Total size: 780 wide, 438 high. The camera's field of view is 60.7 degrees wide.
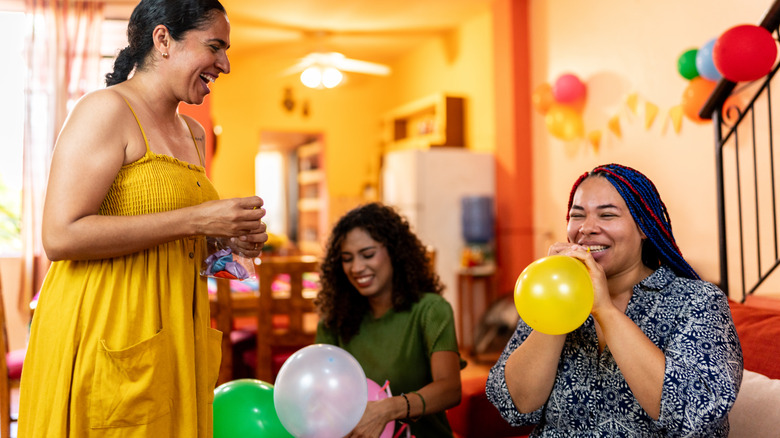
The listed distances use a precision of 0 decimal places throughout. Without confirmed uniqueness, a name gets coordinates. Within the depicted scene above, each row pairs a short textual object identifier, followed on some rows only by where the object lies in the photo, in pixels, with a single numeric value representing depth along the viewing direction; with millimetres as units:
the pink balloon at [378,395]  1683
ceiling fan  5707
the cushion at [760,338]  1555
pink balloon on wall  4715
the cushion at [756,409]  1402
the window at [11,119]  5320
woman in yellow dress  1110
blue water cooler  5539
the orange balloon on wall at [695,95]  3496
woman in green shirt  1870
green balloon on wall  3564
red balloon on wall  2727
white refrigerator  5578
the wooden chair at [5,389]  2586
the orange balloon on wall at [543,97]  4902
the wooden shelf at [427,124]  6227
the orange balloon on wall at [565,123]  4820
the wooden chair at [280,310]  2883
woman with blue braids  1196
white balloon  1442
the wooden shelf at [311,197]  8133
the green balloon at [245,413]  1598
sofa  1422
